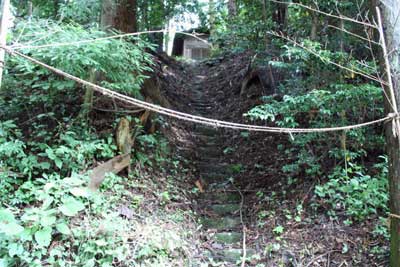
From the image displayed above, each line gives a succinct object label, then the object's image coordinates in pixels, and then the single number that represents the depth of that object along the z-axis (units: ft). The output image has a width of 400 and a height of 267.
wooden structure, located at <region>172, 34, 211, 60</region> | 55.98
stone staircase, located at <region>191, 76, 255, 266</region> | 14.44
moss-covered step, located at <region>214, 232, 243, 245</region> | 15.21
